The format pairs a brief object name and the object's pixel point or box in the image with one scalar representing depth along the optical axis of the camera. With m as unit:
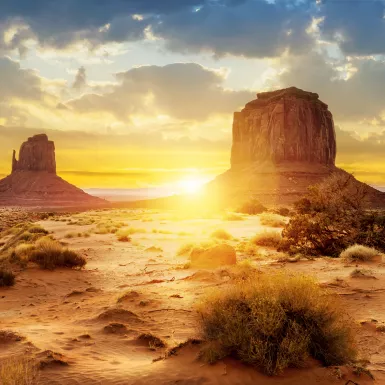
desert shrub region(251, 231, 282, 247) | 21.53
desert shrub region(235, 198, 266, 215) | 58.25
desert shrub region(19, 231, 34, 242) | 23.25
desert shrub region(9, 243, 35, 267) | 15.67
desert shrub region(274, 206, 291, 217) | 55.06
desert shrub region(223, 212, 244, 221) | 43.44
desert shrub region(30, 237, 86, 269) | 15.52
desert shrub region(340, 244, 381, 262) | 14.86
